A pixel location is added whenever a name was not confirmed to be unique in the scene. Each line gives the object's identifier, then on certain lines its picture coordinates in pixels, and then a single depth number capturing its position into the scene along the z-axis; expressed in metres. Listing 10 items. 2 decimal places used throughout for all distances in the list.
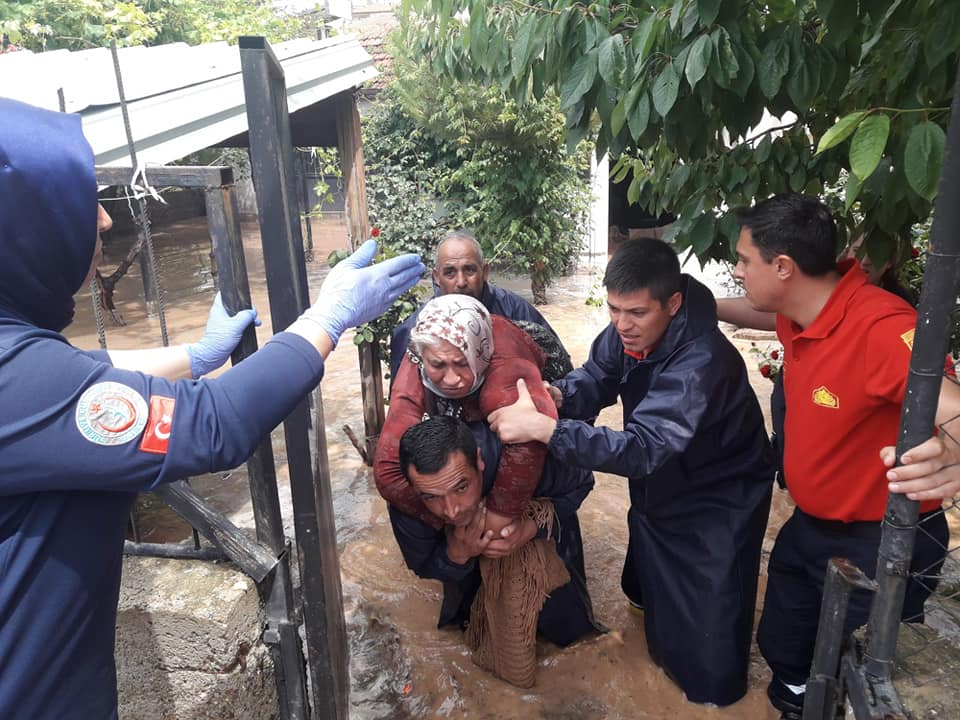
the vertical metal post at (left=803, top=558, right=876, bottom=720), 1.65
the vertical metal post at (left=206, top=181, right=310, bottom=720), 1.74
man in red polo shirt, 2.05
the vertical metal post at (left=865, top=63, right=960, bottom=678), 1.26
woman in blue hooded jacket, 1.11
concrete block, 1.90
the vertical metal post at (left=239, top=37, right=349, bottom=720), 1.63
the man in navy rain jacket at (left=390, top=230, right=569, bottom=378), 3.55
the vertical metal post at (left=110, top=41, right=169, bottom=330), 1.79
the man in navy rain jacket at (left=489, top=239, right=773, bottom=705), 2.34
